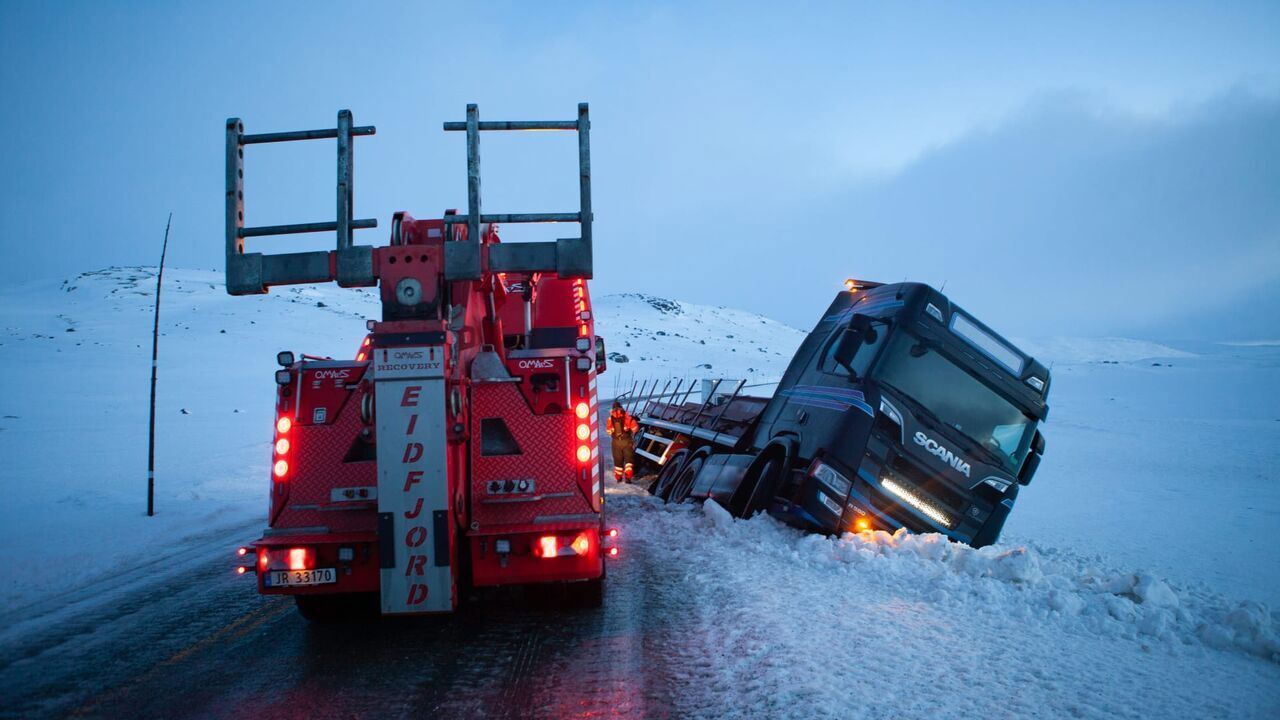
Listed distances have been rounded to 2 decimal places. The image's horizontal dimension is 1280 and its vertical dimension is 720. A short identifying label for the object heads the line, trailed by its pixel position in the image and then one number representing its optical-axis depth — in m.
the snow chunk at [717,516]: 9.02
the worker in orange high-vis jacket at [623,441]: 16.47
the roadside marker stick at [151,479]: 11.56
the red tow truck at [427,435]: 5.19
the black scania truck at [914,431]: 8.08
